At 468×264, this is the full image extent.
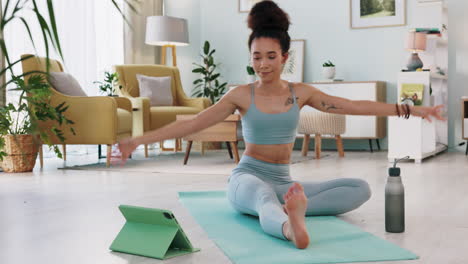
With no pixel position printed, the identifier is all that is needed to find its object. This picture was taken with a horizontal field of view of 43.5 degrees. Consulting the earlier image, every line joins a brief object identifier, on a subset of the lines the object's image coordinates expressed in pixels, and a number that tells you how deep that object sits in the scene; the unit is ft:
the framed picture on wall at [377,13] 22.16
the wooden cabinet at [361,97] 21.33
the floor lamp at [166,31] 22.24
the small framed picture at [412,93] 17.02
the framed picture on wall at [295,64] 23.41
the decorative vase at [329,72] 22.08
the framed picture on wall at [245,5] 24.72
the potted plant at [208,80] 24.02
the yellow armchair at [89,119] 16.16
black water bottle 6.78
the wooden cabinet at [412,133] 16.76
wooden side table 15.99
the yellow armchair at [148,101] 19.34
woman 7.14
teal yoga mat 5.66
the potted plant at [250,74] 21.91
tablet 5.86
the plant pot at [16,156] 15.12
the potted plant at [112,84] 19.63
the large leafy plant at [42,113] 13.49
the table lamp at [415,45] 17.58
